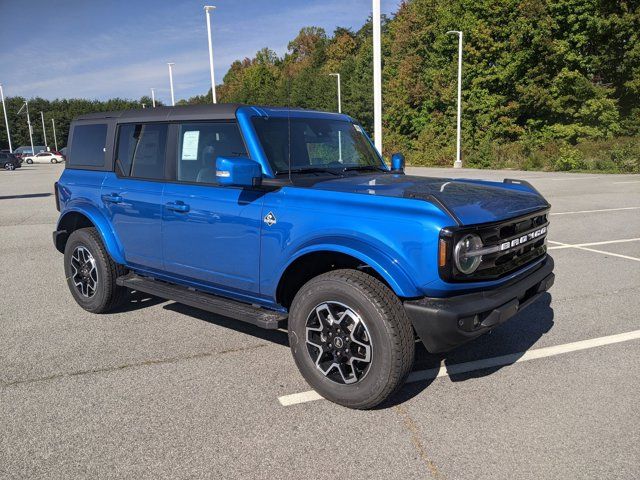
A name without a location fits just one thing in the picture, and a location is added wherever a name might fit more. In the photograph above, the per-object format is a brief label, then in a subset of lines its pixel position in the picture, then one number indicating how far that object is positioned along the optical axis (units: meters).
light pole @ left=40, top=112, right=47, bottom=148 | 94.69
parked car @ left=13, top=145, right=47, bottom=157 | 68.03
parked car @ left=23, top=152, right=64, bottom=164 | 61.47
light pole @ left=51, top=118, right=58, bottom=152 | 96.37
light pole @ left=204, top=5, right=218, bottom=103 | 28.95
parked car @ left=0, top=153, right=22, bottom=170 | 42.97
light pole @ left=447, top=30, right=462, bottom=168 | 30.30
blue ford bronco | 2.98
